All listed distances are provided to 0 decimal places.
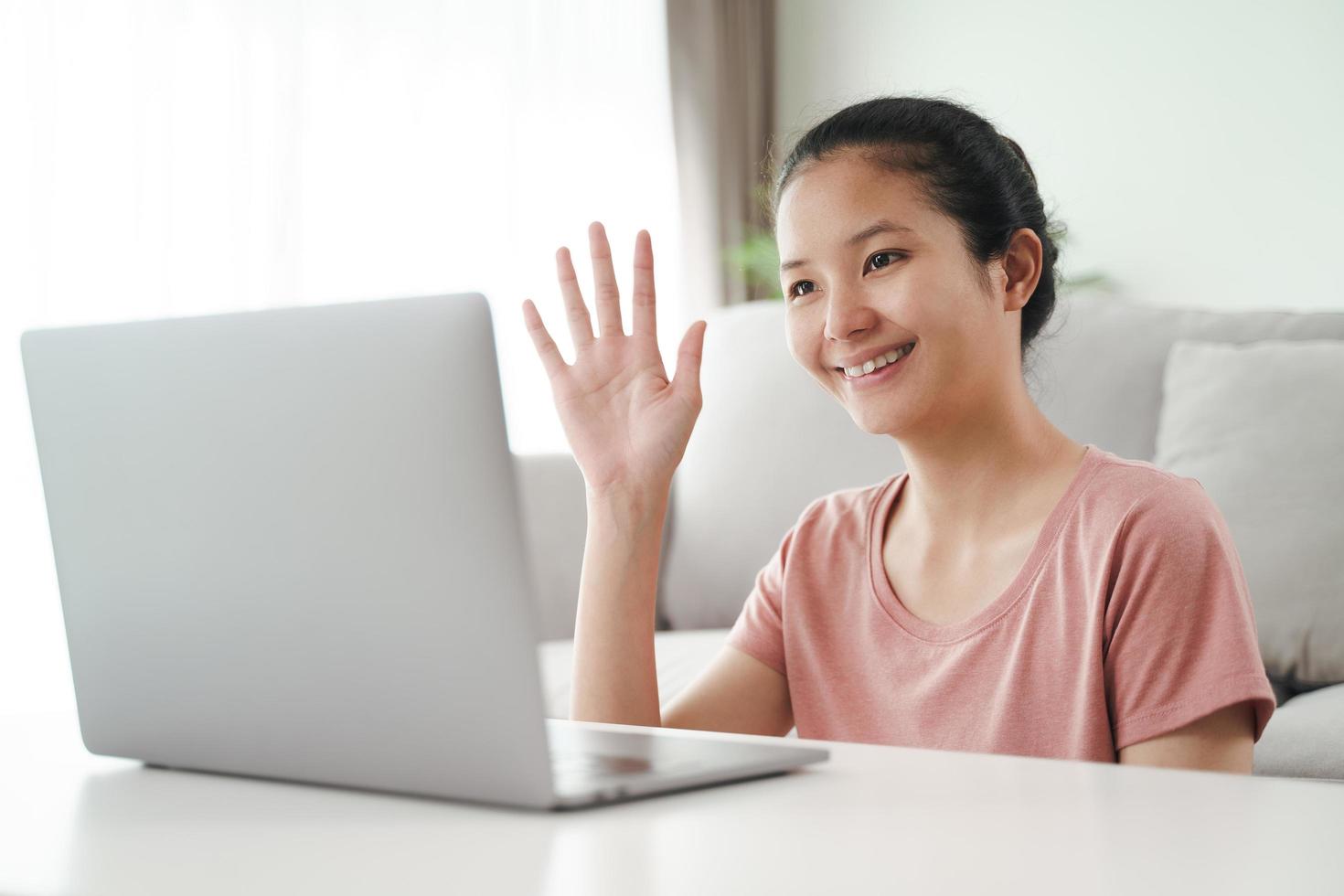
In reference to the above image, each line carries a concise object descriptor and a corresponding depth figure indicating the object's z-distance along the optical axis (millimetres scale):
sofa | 1752
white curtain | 2525
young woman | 1029
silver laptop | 555
